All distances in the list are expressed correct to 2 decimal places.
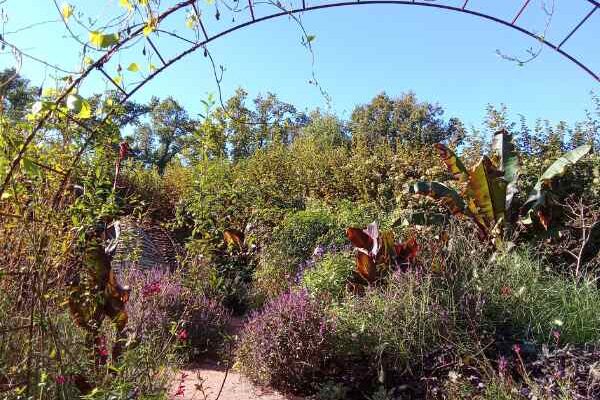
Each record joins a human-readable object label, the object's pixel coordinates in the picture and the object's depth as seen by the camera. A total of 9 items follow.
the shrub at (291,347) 4.13
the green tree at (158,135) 33.75
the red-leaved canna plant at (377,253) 4.99
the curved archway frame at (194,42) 2.58
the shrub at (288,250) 7.13
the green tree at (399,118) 27.91
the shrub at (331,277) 5.28
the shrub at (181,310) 4.63
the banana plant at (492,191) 6.68
